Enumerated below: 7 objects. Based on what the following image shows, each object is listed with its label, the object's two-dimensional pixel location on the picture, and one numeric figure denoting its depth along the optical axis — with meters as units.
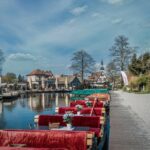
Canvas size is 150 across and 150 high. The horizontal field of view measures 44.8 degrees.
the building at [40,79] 63.94
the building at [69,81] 65.59
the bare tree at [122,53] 38.93
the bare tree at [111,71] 39.91
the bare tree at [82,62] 46.15
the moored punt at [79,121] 5.44
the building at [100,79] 53.70
